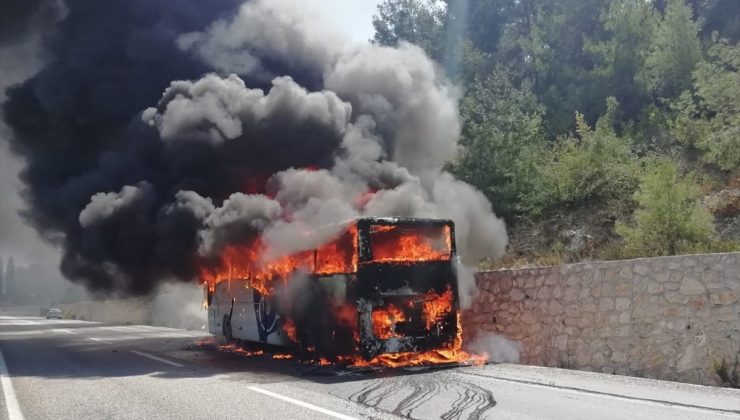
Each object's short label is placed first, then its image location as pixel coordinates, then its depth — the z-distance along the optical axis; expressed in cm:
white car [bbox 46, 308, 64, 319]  5303
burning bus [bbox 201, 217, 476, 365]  1022
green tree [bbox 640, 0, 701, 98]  2297
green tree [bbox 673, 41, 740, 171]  1559
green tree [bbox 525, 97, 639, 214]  1823
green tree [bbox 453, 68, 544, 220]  1888
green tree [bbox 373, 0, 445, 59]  3769
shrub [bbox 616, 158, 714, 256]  1223
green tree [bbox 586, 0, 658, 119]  2589
